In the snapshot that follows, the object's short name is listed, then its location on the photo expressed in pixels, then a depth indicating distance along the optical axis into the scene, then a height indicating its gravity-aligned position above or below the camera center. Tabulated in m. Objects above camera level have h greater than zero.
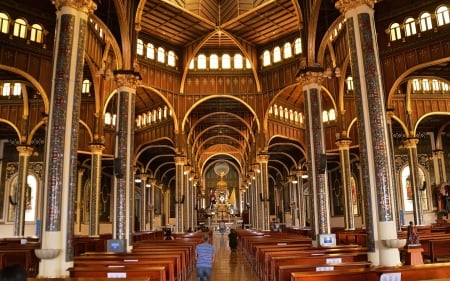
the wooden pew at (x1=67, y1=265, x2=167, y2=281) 8.23 -1.31
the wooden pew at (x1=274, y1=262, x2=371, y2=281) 8.27 -1.31
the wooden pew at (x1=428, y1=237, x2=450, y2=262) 15.10 -1.74
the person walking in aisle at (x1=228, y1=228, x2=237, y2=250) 25.73 -2.14
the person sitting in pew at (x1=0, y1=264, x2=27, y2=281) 3.28 -0.50
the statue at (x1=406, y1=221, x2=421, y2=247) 9.55 -0.86
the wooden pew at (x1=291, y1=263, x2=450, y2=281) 7.20 -1.28
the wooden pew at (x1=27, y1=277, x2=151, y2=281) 6.97 -1.23
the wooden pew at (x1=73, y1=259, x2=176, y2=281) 9.42 -1.30
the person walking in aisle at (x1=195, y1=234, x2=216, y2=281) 10.45 -1.29
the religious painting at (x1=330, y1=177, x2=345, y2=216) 39.19 +0.75
